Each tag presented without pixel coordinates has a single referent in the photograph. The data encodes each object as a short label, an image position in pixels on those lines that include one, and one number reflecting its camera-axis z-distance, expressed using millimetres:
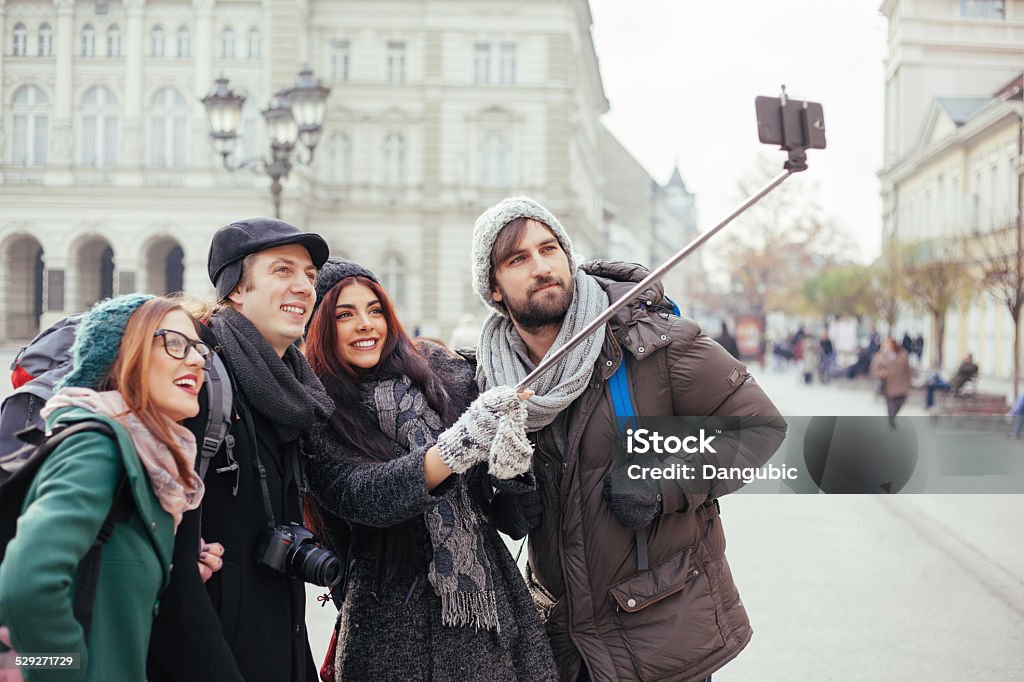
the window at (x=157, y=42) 35625
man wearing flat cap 2289
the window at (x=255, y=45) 38125
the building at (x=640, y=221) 72000
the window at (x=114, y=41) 34000
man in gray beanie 2672
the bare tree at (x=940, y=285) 24812
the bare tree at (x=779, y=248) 51438
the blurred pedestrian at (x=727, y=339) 21844
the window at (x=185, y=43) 36125
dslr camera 2477
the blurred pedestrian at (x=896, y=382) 16656
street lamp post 13984
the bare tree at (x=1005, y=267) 17266
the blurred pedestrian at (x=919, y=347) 34447
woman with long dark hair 2650
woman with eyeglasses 1907
